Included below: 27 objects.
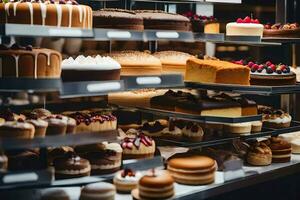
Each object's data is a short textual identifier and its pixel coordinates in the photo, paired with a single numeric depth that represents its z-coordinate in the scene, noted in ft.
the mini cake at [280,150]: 13.88
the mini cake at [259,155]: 13.39
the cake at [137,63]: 11.81
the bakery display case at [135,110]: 9.58
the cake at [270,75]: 13.87
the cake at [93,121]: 10.86
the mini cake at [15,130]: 9.46
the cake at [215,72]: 12.99
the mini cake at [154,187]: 10.27
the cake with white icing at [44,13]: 9.59
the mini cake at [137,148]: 11.32
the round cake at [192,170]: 11.53
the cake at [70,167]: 10.28
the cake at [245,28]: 14.28
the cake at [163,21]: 12.01
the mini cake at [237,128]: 13.64
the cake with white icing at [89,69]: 10.28
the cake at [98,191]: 10.01
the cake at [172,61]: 13.17
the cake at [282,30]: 15.17
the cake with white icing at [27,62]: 9.46
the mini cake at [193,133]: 12.56
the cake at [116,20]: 11.26
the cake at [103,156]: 10.71
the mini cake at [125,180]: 10.69
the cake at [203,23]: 13.10
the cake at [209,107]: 12.72
